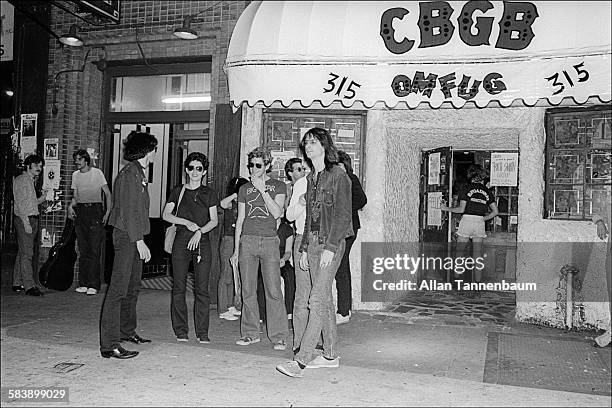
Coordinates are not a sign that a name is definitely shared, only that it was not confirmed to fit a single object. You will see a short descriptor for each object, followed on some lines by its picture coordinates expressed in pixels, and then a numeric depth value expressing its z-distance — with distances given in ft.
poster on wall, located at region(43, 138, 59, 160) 29.45
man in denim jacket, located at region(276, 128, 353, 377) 15.61
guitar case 25.72
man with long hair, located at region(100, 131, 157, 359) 16.98
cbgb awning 18.52
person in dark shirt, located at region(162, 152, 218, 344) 18.39
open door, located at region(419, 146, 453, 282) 30.53
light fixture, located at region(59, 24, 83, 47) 27.61
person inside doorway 29.68
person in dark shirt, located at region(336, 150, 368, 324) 20.88
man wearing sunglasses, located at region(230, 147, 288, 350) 18.34
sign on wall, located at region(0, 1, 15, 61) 30.37
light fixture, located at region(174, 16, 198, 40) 25.94
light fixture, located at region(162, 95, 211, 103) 28.19
